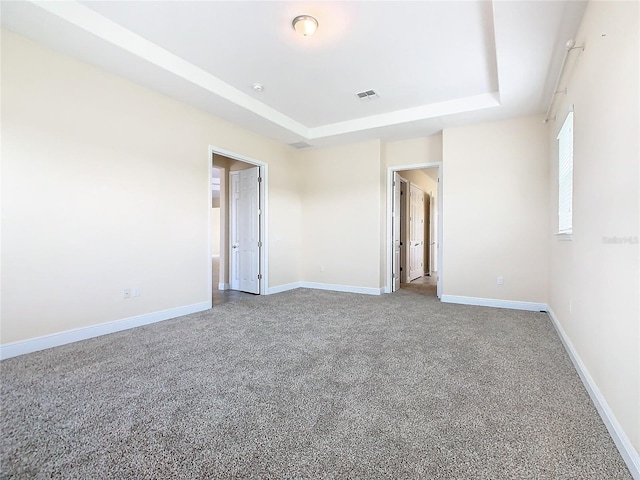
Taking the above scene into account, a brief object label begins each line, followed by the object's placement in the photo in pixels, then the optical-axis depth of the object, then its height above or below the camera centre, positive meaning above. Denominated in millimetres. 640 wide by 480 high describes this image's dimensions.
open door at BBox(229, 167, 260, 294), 5730 +125
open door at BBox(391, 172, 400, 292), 5965 +132
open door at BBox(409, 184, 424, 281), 7466 +97
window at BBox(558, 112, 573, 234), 2948 +627
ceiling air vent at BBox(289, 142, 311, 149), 5883 +1769
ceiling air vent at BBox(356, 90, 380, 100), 4187 +1933
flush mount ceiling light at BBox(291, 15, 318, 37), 2703 +1869
